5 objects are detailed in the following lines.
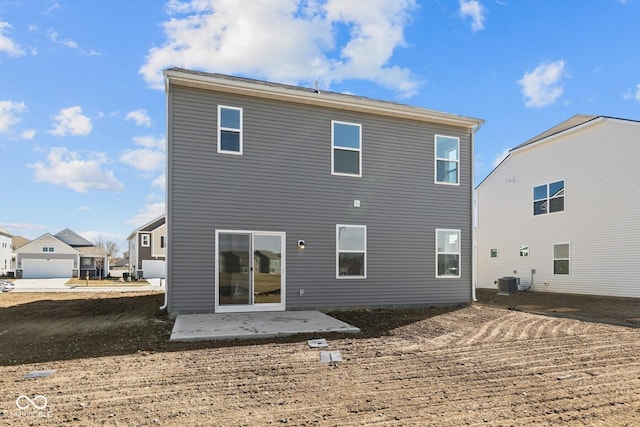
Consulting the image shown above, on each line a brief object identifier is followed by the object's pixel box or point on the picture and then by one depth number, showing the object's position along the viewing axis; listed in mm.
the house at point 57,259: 34188
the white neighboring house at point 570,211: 13297
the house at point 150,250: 32875
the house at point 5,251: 42250
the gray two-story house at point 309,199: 8406
